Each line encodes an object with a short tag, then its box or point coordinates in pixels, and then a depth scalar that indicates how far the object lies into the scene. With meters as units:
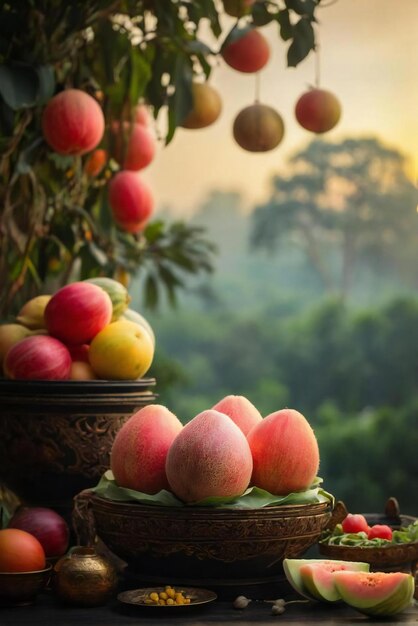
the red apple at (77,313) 2.24
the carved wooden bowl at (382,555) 1.95
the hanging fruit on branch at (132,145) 2.71
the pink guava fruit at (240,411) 2.02
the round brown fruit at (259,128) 2.59
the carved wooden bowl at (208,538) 1.87
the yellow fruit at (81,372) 2.26
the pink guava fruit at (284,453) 1.92
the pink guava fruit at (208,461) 1.87
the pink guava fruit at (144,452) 1.93
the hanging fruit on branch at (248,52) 2.56
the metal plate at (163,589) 1.81
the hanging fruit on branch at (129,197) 2.68
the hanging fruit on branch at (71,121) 2.43
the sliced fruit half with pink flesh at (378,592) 1.79
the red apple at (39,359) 2.22
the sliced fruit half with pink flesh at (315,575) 1.83
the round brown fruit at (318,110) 2.61
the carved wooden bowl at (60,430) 2.18
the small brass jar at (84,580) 1.86
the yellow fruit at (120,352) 2.23
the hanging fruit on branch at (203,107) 2.66
